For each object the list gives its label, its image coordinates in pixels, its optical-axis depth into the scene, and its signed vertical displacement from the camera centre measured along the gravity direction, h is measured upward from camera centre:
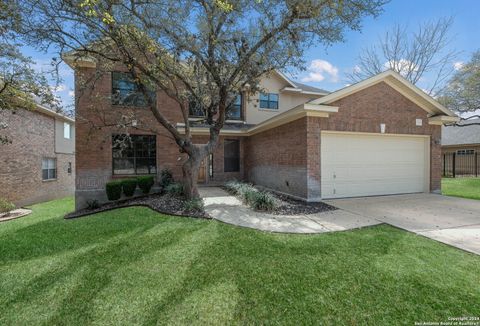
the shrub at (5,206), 11.01 -2.18
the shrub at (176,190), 9.62 -1.21
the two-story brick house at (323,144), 9.18 +0.73
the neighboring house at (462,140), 21.34 +1.95
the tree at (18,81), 7.46 +2.59
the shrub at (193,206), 7.47 -1.45
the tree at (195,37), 6.87 +3.89
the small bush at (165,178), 12.04 -0.92
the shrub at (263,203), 7.91 -1.42
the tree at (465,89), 16.80 +5.31
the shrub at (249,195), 8.30 -1.28
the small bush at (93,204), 10.66 -2.01
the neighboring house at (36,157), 12.82 +0.22
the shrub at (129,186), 10.90 -1.20
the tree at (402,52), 20.75 +9.86
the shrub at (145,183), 11.27 -1.10
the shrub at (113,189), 10.66 -1.31
